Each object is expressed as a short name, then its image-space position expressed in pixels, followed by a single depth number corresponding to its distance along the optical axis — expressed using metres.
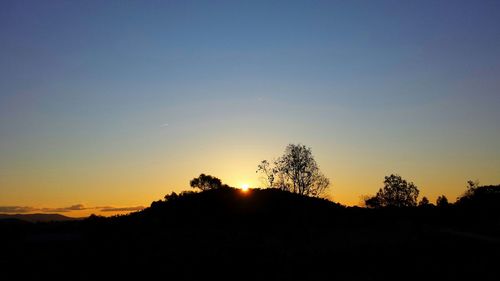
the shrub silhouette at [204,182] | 90.05
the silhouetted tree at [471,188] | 98.56
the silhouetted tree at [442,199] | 101.70
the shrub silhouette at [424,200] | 100.97
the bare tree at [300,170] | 72.12
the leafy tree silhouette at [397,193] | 98.50
